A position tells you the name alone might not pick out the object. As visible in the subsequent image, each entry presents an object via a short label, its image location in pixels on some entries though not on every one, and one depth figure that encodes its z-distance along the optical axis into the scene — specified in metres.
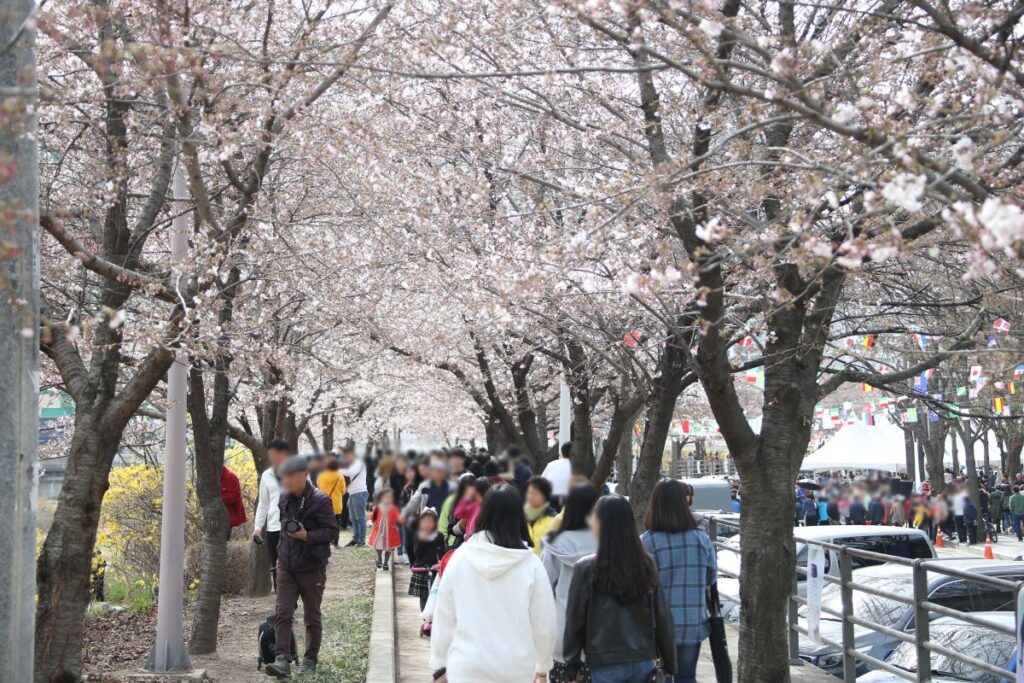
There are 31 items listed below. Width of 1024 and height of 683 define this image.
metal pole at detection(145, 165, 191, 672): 9.29
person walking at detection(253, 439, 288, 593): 9.68
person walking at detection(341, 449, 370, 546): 18.77
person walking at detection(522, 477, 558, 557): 8.35
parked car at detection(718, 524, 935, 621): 12.37
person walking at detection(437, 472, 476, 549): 9.86
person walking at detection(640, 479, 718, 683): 7.08
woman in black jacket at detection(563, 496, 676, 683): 5.92
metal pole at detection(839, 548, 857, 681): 8.88
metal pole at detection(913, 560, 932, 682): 7.66
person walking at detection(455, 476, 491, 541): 9.16
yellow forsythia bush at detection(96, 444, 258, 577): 15.11
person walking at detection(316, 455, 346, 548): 11.37
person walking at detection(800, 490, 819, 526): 27.68
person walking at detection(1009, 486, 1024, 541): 29.78
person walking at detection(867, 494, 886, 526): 20.03
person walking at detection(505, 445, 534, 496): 11.01
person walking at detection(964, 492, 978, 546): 30.27
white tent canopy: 31.83
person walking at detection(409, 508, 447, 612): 10.95
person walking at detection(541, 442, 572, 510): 10.16
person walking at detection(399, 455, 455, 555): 9.78
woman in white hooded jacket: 5.63
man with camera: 8.77
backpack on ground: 9.19
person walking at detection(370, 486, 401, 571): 13.27
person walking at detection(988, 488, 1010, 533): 33.38
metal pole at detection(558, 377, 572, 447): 15.74
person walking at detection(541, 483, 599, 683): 6.96
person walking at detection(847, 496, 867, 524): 22.23
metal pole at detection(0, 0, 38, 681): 5.36
